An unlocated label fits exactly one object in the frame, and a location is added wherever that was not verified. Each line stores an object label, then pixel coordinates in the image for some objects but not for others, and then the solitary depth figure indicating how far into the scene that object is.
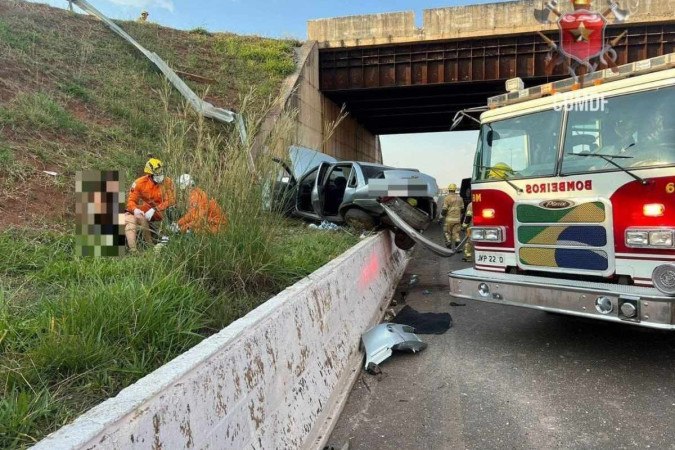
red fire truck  3.85
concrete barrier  1.72
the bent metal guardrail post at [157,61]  13.52
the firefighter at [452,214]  11.55
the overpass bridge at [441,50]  18.73
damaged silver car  8.37
